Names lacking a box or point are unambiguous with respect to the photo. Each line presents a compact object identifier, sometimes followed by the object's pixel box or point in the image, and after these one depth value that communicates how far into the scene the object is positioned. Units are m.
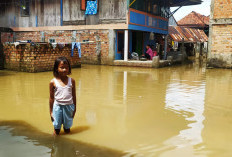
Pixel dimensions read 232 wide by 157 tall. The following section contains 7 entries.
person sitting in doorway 17.45
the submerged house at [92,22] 16.58
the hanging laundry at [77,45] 14.17
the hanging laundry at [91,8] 17.02
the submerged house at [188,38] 26.46
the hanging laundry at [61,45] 13.06
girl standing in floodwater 3.71
